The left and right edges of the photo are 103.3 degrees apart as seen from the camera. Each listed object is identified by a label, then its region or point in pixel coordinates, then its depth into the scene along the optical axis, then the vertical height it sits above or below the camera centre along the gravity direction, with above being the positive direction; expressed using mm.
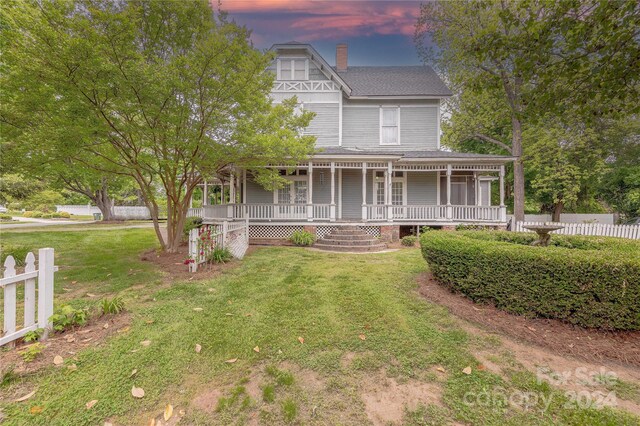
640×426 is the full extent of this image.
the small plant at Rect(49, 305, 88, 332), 3219 -1377
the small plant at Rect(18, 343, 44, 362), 2699 -1509
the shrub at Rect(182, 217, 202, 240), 11402 -464
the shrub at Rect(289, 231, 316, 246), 10531 -1004
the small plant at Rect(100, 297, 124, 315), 3803 -1414
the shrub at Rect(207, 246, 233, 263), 6898 -1153
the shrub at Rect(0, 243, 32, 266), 6173 -987
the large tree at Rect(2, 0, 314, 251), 4777 +2763
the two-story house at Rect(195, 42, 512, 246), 12016 +2626
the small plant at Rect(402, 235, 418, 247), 10672 -1121
